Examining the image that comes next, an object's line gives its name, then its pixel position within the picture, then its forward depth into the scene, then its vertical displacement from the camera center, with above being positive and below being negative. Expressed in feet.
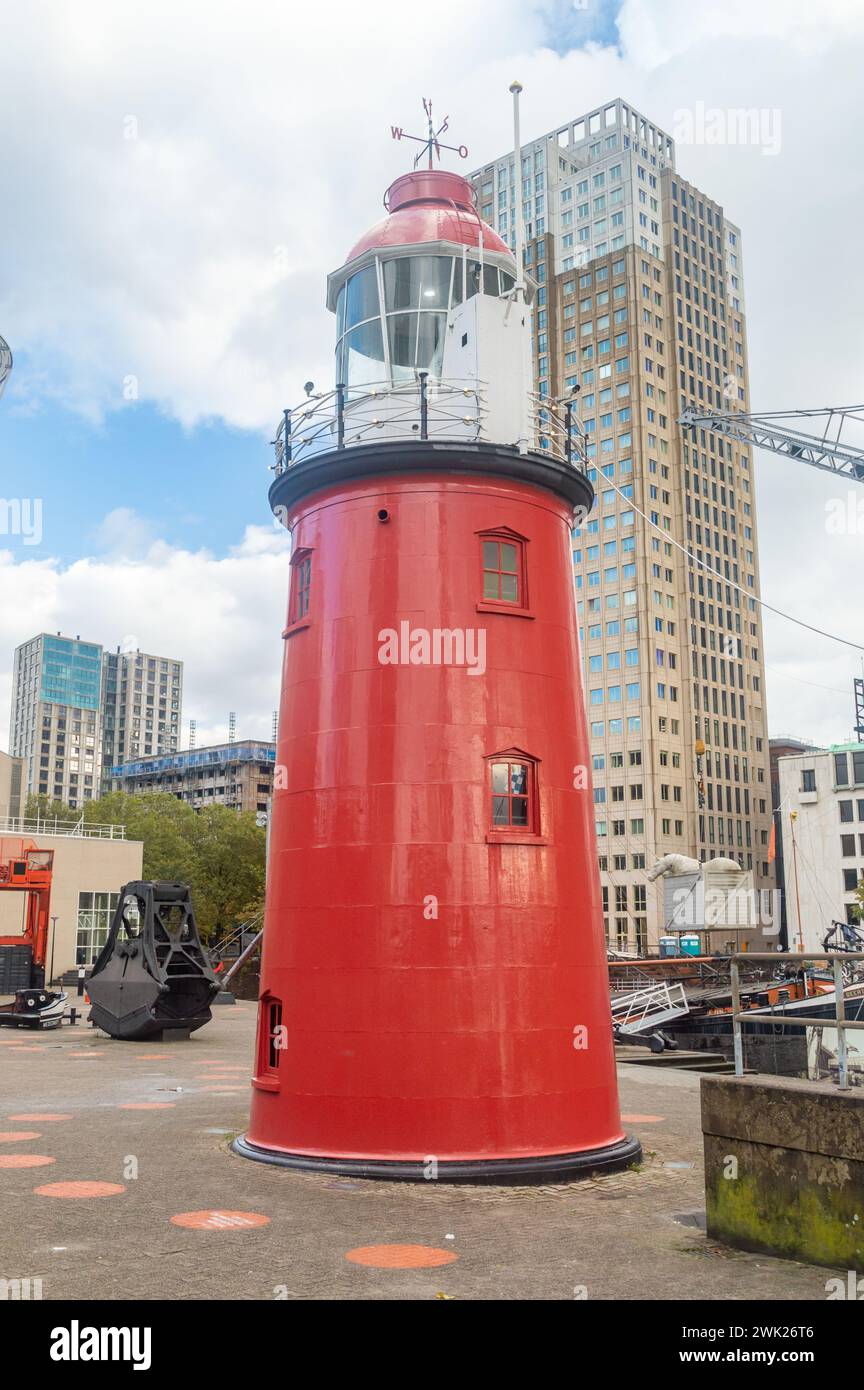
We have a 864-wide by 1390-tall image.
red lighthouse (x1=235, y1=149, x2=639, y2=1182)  53.26 +6.71
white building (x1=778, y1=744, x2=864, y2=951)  362.53 +23.00
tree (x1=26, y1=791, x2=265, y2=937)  318.45 +13.09
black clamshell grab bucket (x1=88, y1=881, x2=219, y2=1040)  121.70 -7.03
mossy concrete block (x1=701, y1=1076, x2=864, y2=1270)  37.06 -8.56
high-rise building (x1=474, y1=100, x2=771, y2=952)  408.87 +148.59
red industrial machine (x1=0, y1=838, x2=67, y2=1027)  182.29 -3.96
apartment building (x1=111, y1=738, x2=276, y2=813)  615.98 +71.68
